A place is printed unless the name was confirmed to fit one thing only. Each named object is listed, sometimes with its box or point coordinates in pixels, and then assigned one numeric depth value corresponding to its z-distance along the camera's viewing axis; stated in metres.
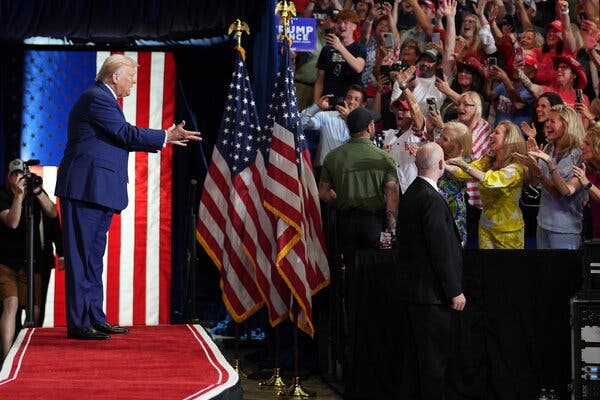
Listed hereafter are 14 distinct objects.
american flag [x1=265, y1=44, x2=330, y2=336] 9.03
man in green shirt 9.01
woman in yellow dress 8.84
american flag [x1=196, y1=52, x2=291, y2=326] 9.38
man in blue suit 7.14
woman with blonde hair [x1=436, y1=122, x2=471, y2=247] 9.16
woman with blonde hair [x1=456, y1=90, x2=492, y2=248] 9.89
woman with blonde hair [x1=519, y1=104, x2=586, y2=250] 8.69
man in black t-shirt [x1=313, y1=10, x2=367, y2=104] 11.32
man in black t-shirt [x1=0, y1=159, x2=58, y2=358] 9.54
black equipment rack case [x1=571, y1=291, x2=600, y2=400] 7.71
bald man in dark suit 7.20
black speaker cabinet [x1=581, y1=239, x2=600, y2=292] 7.73
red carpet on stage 5.34
